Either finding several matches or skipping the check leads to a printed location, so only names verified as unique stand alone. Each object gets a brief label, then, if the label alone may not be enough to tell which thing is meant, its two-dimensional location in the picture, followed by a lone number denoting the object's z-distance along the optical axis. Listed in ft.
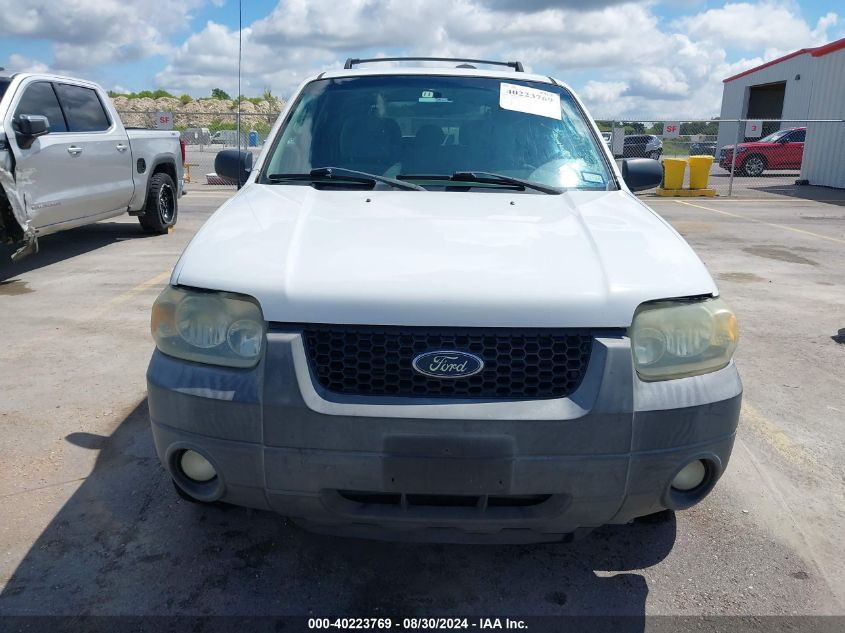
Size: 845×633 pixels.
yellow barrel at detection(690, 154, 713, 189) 57.47
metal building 65.82
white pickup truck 21.52
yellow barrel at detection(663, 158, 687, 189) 57.67
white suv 6.65
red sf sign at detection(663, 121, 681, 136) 65.31
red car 77.05
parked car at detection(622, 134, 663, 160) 95.04
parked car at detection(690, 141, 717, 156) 104.70
